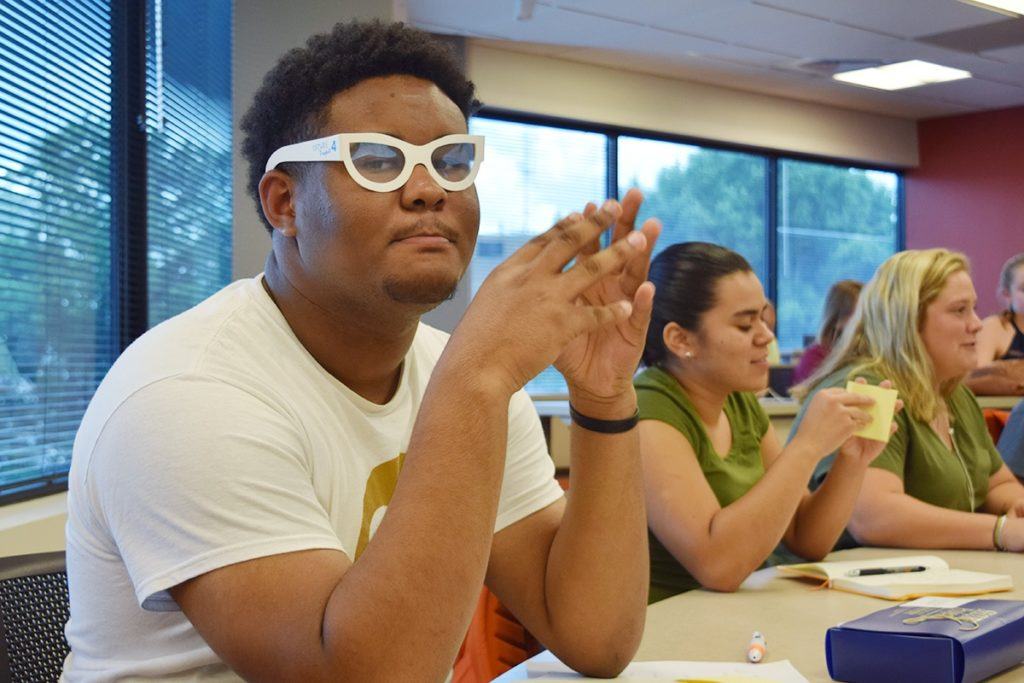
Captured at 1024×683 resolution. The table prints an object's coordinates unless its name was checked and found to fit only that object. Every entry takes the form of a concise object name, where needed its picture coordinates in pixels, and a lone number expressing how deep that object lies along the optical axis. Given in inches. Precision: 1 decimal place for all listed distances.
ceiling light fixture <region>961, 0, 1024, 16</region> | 221.9
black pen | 74.7
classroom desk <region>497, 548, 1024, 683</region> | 57.1
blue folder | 48.8
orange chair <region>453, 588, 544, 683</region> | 59.2
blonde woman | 101.0
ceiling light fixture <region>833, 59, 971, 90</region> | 284.8
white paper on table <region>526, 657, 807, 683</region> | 51.0
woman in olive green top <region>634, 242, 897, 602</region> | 75.9
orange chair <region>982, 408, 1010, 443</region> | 142.4
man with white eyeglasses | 38.9
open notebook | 69.8
